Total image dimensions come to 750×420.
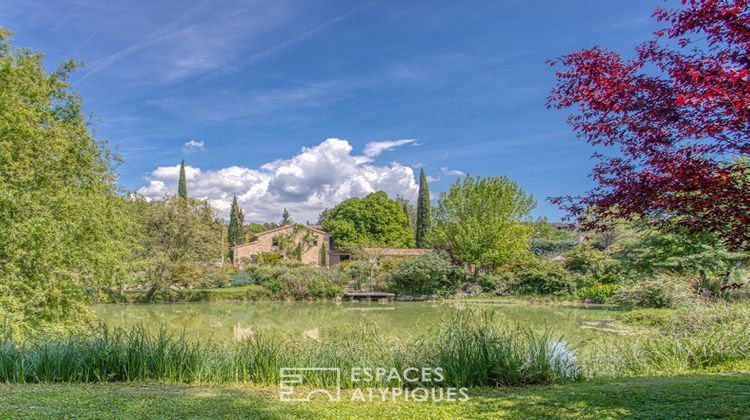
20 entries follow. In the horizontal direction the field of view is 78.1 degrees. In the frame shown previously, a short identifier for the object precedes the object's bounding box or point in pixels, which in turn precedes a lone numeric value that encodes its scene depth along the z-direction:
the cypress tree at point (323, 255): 39.91
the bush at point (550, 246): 38.94
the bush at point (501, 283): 25.97
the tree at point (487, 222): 27.23
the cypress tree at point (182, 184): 41.19
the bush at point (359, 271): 29.39
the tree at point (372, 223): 44.91
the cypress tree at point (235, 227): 47.97
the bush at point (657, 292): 14.05
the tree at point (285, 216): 72.94
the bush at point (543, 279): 24.16
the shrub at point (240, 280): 29.50
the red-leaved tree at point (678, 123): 3.31
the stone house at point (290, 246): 38.75
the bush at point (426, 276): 26.16
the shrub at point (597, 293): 21.77
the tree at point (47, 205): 9.07
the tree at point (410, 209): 67.12
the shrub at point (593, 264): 23.17
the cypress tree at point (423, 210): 44.69
